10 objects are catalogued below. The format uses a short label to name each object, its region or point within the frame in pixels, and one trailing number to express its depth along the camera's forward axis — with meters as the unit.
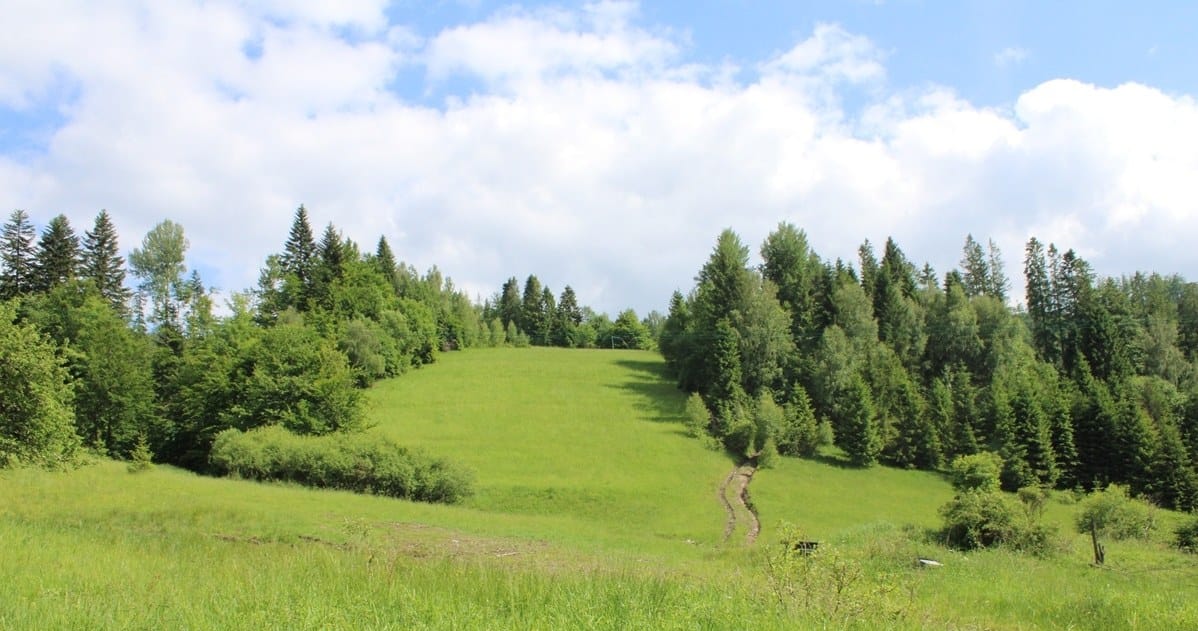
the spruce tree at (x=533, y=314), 142.75
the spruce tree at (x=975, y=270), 107.56
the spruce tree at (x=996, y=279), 106.69
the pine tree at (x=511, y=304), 146.00
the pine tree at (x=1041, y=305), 92.01
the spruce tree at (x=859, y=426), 63.00
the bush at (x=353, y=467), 41.03
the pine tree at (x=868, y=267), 93.12
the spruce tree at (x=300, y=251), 93.50
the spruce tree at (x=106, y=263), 73.62
